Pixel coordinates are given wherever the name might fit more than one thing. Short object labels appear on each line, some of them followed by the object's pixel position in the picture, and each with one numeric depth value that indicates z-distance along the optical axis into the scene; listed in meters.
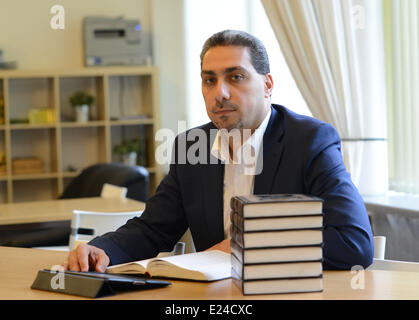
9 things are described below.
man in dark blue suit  1.78
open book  1.56
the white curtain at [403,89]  3.46
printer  6.22
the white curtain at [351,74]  3.44
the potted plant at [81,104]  6.22
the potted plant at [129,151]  6.29
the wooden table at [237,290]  1.41
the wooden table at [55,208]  3.72
